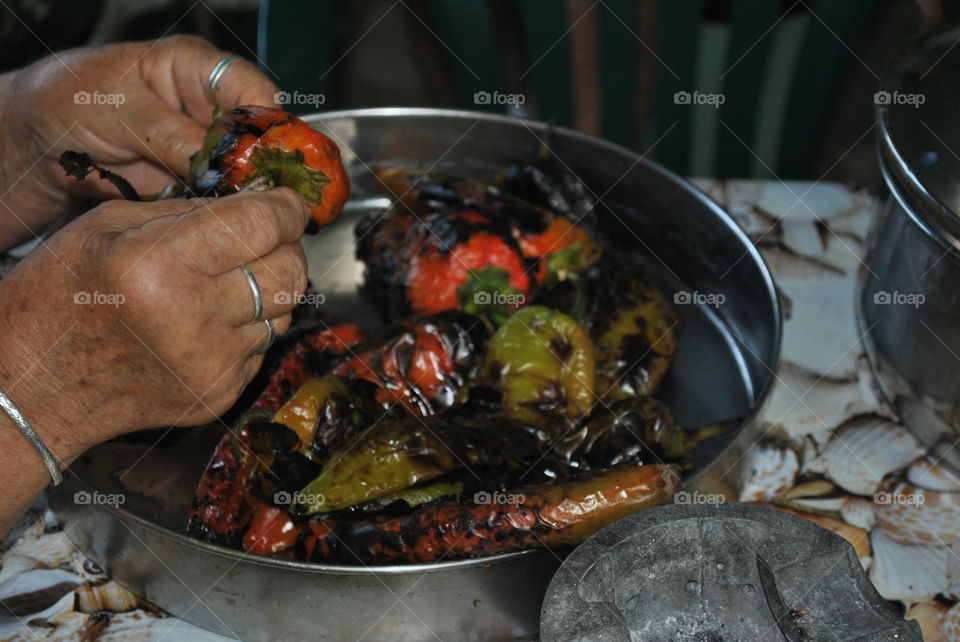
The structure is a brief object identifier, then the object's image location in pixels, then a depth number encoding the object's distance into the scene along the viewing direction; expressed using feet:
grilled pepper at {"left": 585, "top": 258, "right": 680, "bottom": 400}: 2.99
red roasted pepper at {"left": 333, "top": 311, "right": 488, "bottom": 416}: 2.91
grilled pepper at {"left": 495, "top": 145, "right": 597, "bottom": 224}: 3.22
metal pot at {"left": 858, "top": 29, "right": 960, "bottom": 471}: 2.84
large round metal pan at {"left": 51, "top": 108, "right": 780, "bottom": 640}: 2.62
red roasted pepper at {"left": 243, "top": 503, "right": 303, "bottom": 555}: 2.75
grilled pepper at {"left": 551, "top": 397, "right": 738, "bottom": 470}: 2.81
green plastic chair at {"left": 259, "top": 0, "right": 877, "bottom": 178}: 3.78
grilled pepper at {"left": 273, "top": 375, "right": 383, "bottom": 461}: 2.78
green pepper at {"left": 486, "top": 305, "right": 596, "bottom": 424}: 2.88
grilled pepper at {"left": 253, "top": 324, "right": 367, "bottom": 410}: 2.91
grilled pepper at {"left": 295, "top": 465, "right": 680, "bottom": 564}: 2.60
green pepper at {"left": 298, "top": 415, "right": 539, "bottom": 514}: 2.72
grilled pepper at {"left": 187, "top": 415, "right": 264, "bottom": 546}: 2.75
